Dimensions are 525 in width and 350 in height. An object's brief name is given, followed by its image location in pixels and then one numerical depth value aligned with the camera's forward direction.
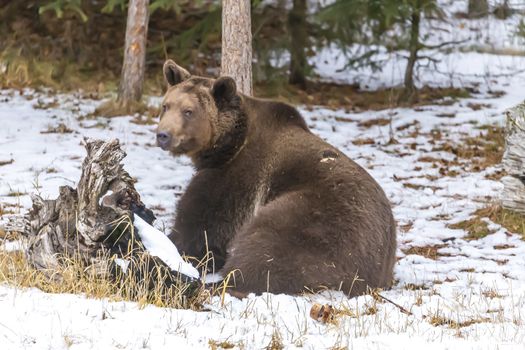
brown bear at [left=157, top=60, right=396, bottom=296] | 12.45
